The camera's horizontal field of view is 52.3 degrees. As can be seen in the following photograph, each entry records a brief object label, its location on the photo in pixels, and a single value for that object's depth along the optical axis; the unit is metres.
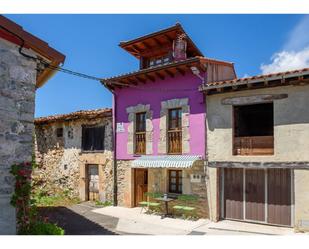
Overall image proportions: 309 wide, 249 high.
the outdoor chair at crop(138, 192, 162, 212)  13.21
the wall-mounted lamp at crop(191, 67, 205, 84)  12.32
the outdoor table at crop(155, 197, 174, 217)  12.51
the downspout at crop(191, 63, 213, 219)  12.04
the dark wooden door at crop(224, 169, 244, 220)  11.72
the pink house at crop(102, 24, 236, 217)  12.47
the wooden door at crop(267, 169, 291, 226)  10.70
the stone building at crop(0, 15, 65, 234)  5.98
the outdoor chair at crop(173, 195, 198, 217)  12.23
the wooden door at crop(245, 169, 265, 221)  11.24
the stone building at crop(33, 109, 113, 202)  15.65
